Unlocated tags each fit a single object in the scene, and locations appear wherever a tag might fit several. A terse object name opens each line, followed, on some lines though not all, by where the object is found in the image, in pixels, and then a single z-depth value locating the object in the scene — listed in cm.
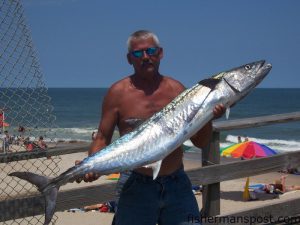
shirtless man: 326
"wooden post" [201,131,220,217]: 438
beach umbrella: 1280
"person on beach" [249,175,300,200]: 1320
